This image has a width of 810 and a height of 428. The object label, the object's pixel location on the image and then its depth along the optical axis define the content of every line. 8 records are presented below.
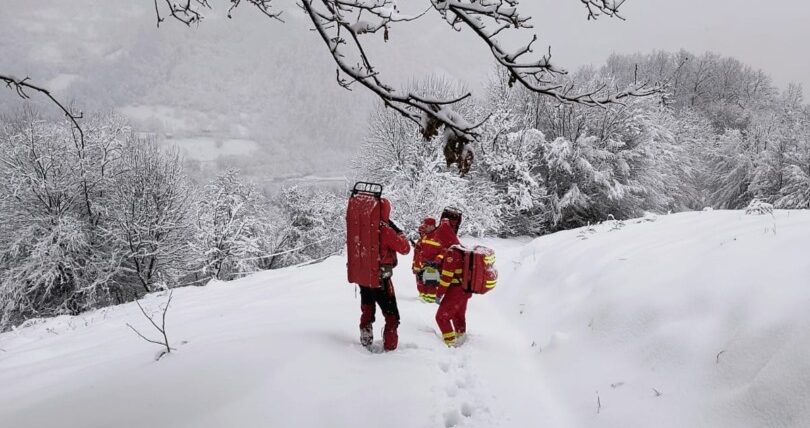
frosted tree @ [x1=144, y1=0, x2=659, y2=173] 2.05
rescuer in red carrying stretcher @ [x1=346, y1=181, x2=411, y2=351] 4.01
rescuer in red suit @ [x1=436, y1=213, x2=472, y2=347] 4.72
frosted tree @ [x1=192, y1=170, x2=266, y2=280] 20.30
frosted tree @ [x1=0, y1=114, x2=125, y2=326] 17.27
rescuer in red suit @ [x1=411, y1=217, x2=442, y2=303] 4.86
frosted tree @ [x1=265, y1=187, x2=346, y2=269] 30.96
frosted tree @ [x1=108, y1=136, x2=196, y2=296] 19.19
